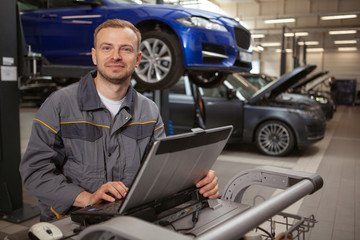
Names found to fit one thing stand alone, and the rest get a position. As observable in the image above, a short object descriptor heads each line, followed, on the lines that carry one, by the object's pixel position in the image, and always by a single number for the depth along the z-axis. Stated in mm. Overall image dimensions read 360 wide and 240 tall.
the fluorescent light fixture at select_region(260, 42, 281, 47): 24436
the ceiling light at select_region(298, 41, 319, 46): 24253
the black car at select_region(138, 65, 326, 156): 6184
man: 1602
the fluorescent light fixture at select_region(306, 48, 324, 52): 26594
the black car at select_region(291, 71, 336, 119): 9891
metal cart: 810
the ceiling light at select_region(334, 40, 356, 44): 23341
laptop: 1024
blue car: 4480
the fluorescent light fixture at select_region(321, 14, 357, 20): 15048
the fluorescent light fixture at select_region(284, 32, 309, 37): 20062
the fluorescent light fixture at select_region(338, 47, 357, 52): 25336
